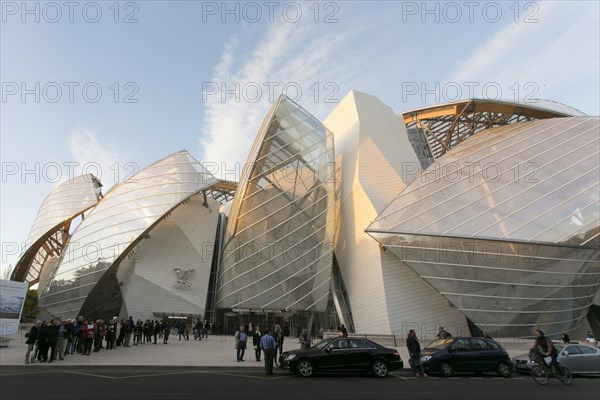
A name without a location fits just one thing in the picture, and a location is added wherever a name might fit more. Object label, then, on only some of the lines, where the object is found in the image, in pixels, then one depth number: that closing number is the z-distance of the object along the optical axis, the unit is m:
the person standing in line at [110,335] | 19.09
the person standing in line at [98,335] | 17.87
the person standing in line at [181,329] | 29.69
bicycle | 11.64
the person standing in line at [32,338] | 13.48
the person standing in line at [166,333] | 23.74
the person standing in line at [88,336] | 16.47
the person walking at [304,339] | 15.20
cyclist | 11.67
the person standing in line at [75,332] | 16.04
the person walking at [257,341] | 16.25
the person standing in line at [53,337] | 14.02
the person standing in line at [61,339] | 14.43
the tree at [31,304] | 52.14
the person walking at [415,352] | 13.23
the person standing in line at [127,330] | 20.75
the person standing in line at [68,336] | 15.41
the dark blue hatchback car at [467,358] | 13.54
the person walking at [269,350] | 12.66
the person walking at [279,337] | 16.00
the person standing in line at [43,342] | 13.84
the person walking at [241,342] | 15.52
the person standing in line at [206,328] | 28.72
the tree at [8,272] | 37.75
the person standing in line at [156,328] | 23.47
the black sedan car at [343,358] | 12.20
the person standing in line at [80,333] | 16.61
